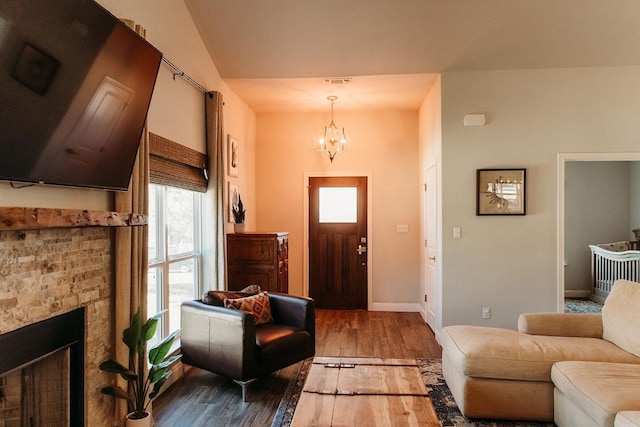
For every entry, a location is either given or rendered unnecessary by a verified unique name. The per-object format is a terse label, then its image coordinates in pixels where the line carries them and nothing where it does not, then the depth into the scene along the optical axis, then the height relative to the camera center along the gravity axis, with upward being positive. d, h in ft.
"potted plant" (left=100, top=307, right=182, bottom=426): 8.38 -3.20
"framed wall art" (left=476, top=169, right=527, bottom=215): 14.82 +0.84
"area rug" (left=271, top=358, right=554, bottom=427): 9.36 -4.68
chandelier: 19.85 +3.60
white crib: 19.63 -2.51
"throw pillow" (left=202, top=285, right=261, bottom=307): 11.69 -2.33
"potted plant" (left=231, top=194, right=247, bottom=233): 16.99 -0.14
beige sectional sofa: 7.97 -3.18
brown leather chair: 10.39 -3.28
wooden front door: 20.74 -1.34
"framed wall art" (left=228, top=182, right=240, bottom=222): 16.63 +0.81
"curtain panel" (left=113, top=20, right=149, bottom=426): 8.64 -0.92
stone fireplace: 6.26 -1.30
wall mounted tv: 5.62 +1.97
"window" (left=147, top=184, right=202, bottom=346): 11.62 -1.10
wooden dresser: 15.58 -1.68
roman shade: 10.73 +1.46
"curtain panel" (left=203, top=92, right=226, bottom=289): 14.08 +0.36
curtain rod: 11.23 +4.12
